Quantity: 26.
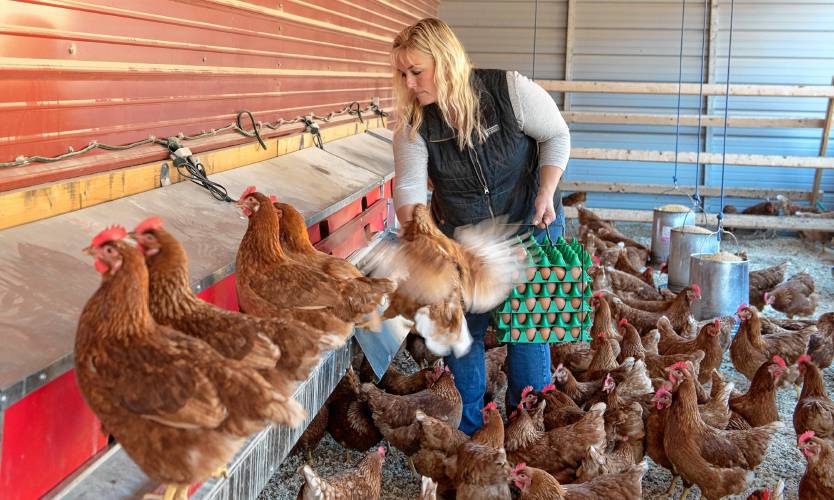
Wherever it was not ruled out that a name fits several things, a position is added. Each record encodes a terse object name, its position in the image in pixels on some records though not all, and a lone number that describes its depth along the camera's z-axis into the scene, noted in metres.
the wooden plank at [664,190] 12.43
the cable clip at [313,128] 5.70
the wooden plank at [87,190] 2.41
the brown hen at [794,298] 7.78
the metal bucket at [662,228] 9.92
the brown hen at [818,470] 3.99
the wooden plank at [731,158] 10.82
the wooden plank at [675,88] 10.82
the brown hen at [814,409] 4.70
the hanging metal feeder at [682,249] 8.29
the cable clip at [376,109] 8.52
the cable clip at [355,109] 7.56
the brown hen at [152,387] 1.71
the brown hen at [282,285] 2.64
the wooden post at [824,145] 11.95
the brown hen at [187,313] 1.93
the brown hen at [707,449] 4.19
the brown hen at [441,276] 2.96
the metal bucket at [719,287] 7.16
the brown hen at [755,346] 6.09
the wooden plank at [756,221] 10.90
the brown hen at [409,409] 4.44
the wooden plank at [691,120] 12.16
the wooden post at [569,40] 14.26
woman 3.53
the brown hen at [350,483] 3.29
